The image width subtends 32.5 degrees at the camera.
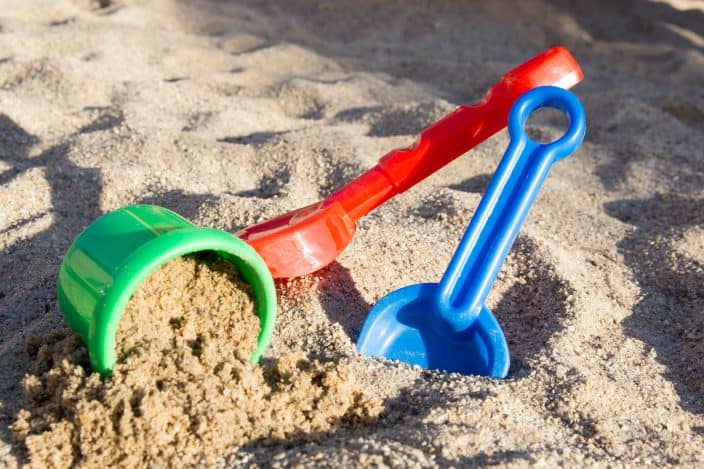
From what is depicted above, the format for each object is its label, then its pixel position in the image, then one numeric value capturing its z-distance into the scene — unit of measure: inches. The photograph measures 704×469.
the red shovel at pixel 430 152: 26.6
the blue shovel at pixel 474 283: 25.2
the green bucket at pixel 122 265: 21.8
